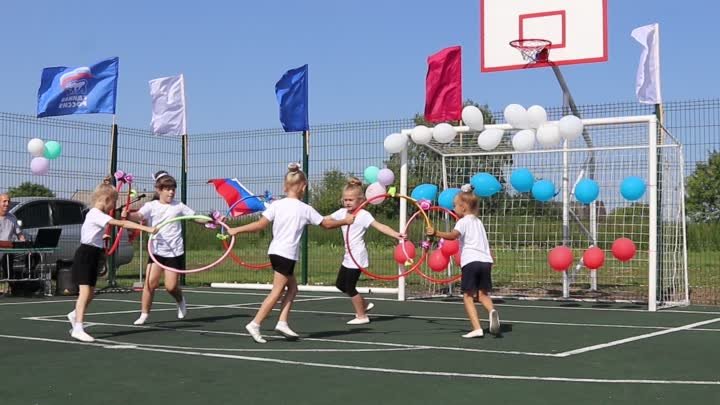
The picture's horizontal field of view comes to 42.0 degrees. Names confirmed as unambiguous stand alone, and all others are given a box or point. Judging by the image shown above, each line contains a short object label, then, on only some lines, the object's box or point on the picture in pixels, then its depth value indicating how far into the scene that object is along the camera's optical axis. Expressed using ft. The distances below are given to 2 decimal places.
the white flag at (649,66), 48.91
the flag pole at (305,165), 61.41
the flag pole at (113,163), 63.46
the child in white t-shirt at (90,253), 32.09
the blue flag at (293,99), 61.36
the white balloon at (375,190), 47.76
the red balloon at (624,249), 45.03
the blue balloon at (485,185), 49.19
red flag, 55.06
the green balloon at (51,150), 59.52
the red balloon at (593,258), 45.70
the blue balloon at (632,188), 45.62
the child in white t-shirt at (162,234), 37.40
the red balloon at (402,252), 46.68
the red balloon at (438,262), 47.85
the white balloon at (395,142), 51.19
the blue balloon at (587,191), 46.55
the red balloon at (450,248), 47.98
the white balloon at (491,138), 48.16
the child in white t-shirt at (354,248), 36.97
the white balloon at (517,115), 47.37
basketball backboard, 51.62
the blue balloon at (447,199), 50.08
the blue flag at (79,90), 63.05
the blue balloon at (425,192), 50.88
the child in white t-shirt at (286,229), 30.96
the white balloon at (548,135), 46.16
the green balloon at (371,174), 51.94
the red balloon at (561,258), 45.96
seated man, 52.29
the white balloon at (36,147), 58.59
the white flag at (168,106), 65.05
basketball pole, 51.01
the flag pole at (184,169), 66.08
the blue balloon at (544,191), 48.11
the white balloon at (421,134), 50.21
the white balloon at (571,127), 45.21
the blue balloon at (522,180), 49.42
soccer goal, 48.34
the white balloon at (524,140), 47.03
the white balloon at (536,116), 47.24
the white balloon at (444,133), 49.19
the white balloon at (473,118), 48.98
